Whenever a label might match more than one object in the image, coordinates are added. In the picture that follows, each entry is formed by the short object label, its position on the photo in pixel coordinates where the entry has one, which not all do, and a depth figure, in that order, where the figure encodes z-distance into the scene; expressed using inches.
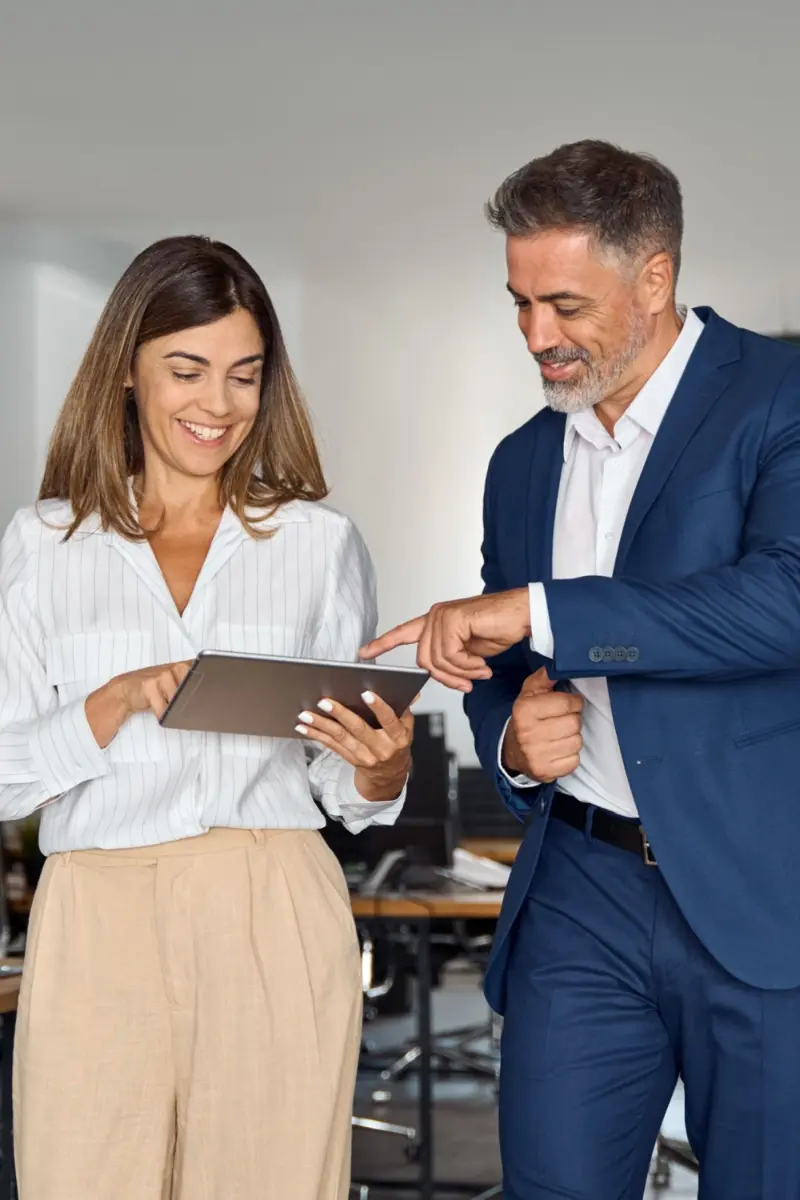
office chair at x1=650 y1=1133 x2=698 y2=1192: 181.0
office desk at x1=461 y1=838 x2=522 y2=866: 255.0
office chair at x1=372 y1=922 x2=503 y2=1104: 260.1
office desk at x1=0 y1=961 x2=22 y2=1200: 125.3
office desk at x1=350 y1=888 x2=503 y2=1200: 195.2
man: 83.6
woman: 82.1
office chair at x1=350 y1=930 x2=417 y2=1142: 226.1
